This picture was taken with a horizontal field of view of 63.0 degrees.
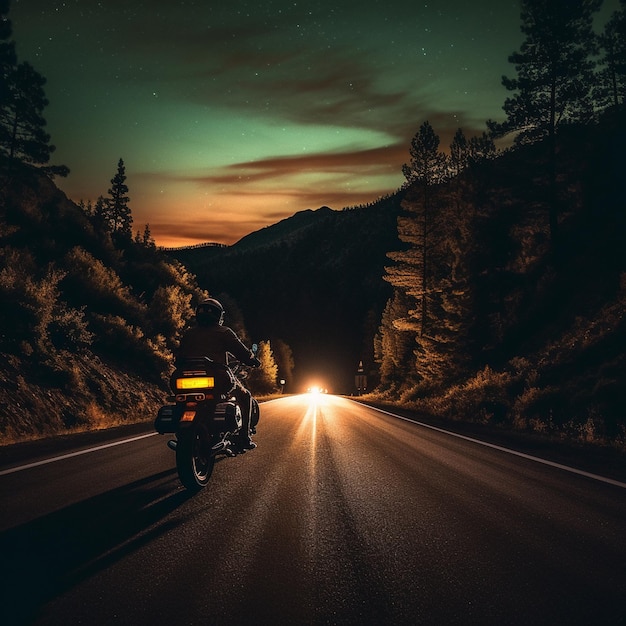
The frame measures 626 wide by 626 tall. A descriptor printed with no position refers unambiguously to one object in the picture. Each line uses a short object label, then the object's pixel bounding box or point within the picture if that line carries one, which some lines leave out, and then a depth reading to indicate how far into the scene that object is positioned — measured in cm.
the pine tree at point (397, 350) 4503
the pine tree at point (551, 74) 2652
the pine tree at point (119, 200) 7906
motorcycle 621
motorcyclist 711
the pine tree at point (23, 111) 2884
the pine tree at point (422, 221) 3872
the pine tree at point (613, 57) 2744
